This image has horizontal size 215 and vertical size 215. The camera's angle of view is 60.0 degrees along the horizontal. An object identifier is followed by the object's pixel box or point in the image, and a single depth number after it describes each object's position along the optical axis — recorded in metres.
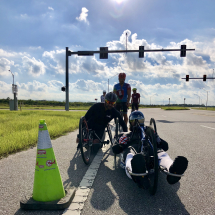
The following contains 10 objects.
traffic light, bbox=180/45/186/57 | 15.02
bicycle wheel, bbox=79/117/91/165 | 3.44
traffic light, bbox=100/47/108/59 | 15.02
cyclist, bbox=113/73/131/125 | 6.93
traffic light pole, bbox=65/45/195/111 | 14.79
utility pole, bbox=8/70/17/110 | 25.76
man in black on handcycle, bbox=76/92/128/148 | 4.39
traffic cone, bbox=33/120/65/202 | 2.27
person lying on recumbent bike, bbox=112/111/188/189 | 2.22
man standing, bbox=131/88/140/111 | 11.01
